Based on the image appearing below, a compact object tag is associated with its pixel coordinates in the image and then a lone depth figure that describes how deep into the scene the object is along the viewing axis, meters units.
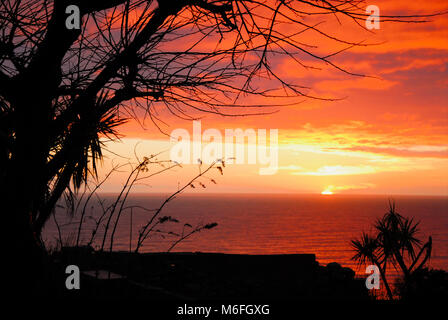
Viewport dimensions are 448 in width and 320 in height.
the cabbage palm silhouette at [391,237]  12.36
